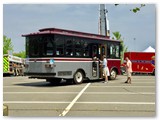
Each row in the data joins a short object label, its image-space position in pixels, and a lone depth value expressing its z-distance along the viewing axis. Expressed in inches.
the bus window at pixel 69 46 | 667.7
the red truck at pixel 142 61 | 1223.5
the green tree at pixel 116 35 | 1639.8
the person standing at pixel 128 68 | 710.0
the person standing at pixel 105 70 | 730.8
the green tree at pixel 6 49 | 1253.3
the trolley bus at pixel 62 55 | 640.4
